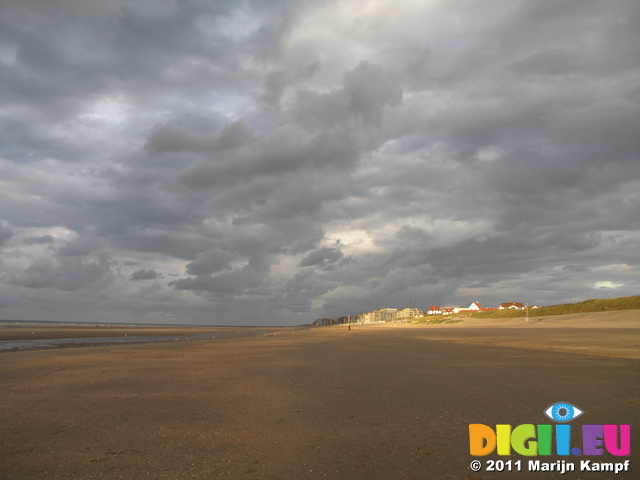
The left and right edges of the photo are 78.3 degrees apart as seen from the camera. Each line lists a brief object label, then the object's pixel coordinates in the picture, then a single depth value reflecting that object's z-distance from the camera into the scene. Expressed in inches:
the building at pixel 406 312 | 7475.9
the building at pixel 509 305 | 7287.4
